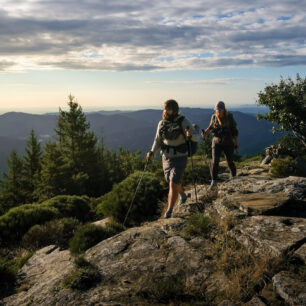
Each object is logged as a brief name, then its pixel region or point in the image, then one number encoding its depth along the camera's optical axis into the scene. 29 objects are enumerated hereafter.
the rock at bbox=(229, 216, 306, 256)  4.62
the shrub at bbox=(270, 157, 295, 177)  12.79
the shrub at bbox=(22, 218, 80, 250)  8.11
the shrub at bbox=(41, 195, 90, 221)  11.32
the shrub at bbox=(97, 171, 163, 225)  9.05
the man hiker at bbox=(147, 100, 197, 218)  6.76
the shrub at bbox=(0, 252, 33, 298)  5.57
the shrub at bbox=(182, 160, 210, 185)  12.02
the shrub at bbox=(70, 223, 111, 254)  6.42
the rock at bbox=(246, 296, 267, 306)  3.63
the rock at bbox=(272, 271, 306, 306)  3.54
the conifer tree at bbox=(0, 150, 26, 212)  34.75
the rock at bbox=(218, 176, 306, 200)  7.51
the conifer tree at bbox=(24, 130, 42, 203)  37.72
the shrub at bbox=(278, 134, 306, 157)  24.72
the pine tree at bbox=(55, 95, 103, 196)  34.78
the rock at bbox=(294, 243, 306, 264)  4.30
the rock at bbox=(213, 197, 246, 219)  6.06
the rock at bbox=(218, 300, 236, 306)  3.70
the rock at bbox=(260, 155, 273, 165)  20.81
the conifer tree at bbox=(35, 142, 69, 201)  31.84
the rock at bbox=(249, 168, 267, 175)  14.73
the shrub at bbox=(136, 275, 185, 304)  4.06
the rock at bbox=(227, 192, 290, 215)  6.03
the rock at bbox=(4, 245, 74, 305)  4.82
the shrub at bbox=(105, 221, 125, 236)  7.22
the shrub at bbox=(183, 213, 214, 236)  5.78
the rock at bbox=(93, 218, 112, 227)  8.97
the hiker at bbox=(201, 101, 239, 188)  8.66
